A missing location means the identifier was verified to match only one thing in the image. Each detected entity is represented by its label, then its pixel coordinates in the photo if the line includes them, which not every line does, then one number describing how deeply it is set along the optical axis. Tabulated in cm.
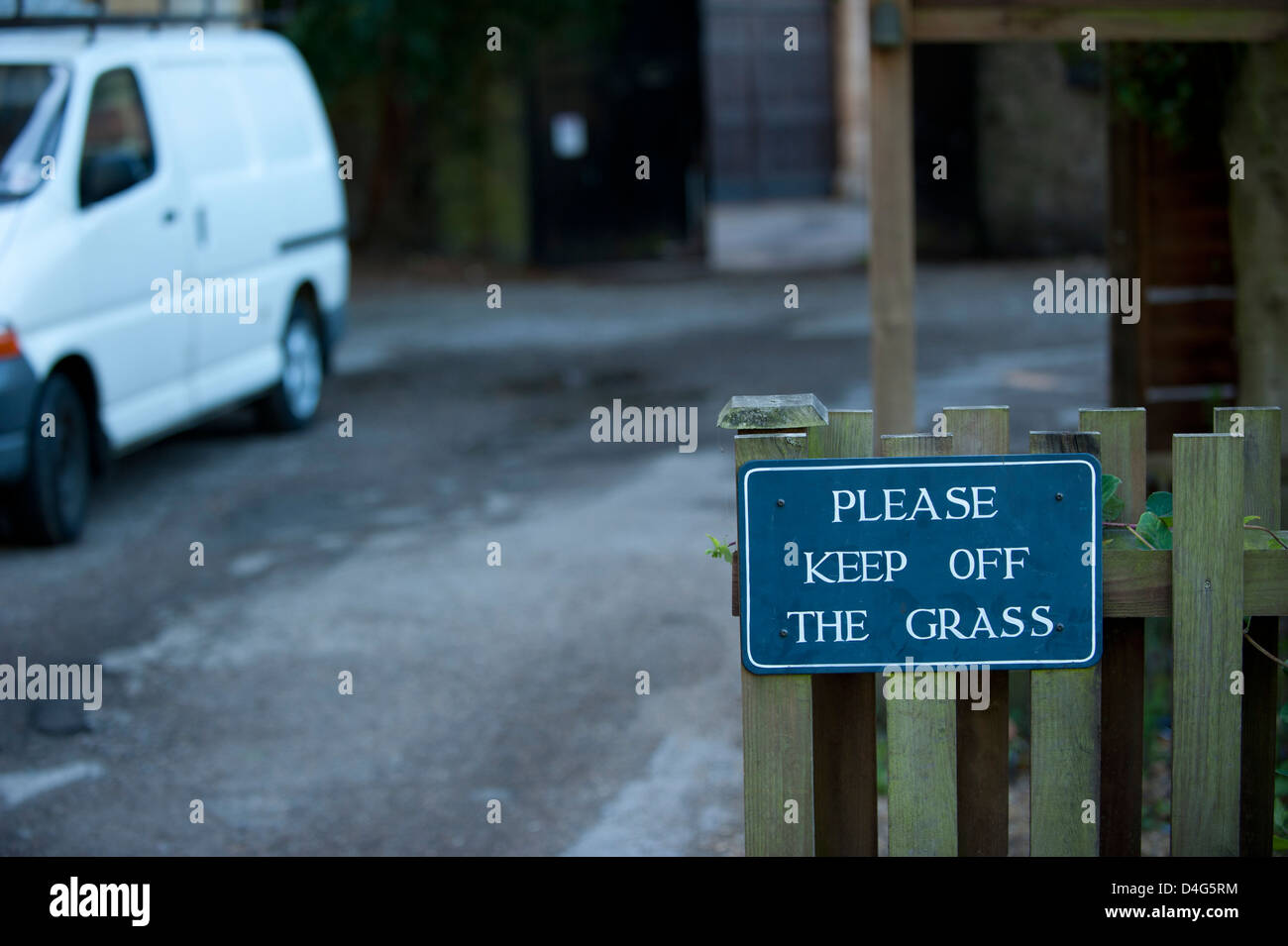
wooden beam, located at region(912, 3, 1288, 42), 530
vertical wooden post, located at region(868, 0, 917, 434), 536
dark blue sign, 276
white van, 695
